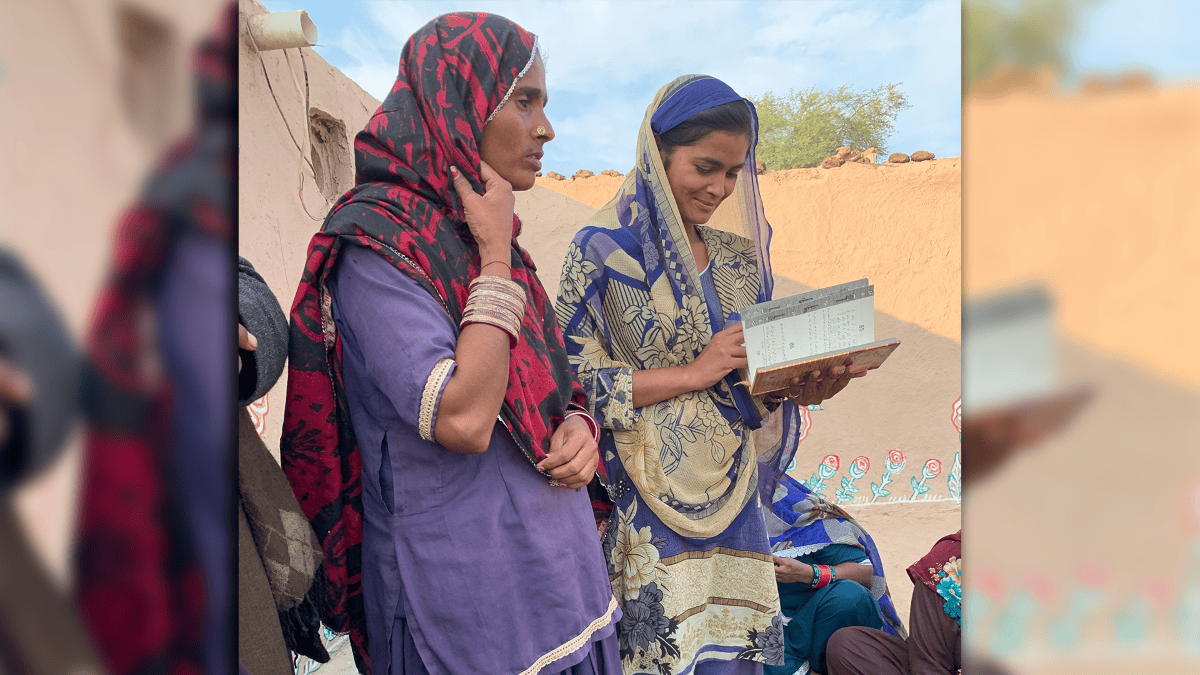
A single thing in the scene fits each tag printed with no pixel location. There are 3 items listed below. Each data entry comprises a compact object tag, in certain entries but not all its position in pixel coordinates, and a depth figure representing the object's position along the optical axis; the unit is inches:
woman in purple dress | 37.3
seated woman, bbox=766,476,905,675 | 88.2
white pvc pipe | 104.0
